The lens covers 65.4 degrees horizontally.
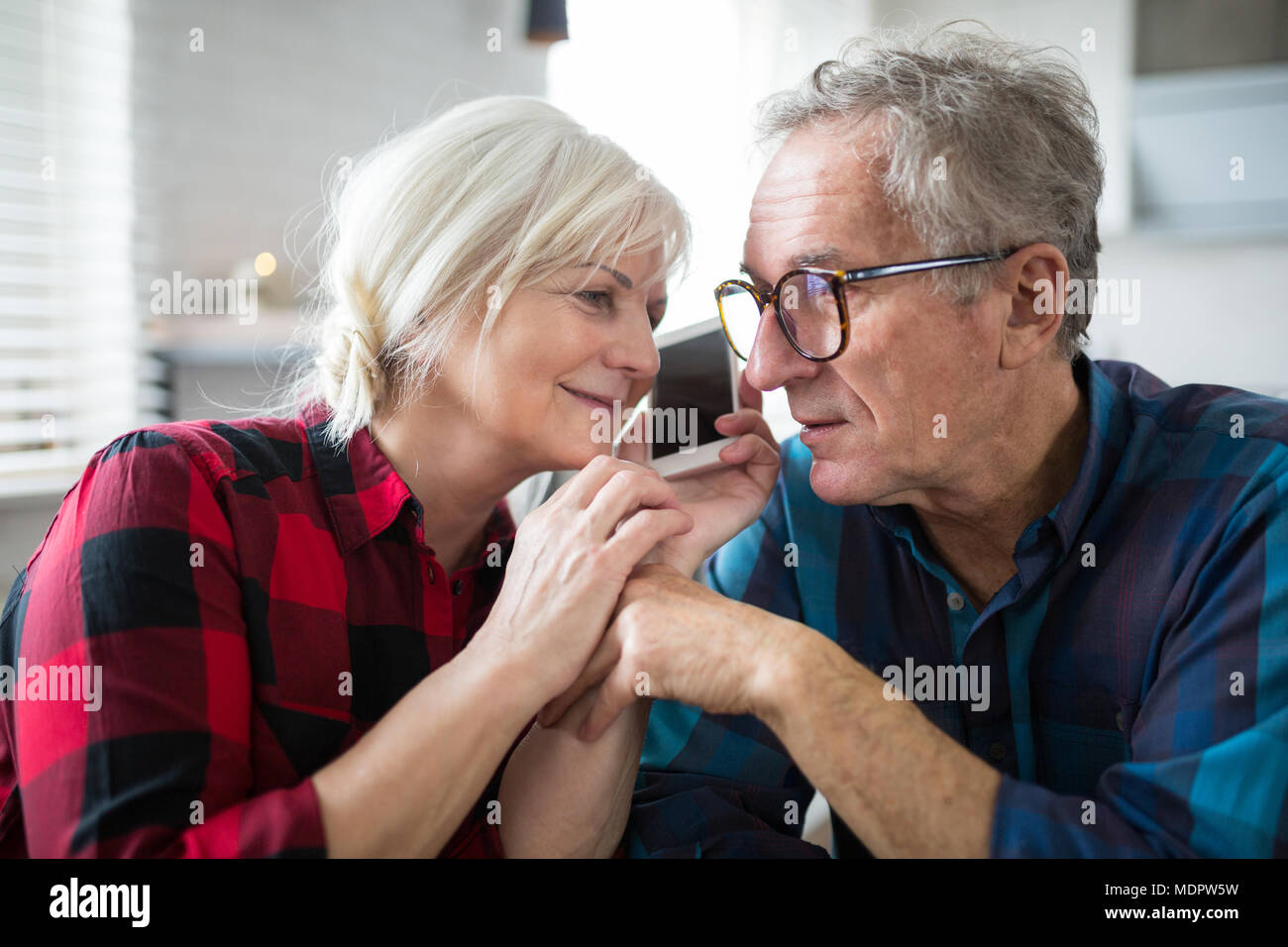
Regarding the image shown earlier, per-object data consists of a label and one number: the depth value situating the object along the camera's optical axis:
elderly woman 0.80
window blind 1.71
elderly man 0.93
